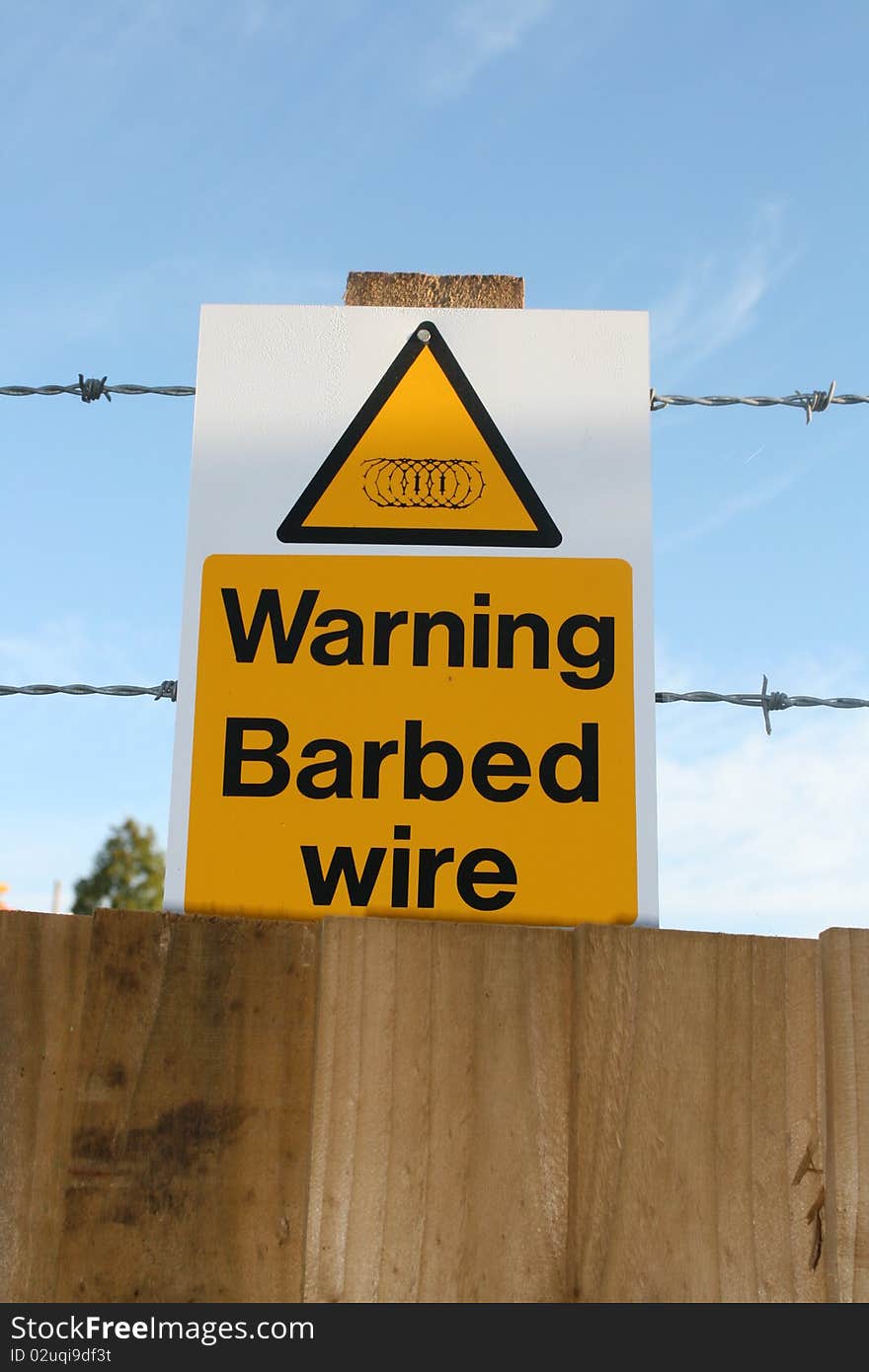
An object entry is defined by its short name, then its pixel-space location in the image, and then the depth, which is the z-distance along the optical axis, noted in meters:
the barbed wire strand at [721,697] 1.56
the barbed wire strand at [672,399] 1.61
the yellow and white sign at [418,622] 1.50
